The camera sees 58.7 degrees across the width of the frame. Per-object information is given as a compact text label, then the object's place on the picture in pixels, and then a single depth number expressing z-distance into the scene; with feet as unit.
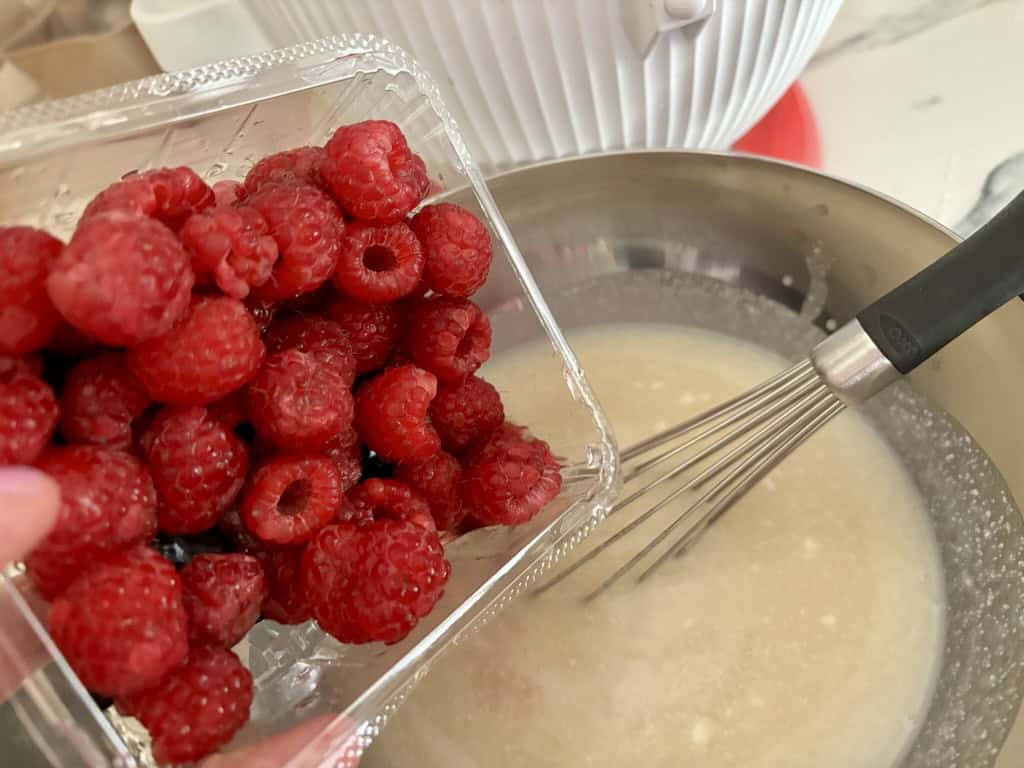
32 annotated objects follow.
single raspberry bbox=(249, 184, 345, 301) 0.50
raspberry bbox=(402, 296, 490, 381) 0.57
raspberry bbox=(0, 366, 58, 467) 0.42
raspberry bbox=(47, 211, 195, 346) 0.41
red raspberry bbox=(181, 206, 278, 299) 0.46
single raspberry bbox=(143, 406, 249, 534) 0.47
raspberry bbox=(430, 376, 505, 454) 0.60
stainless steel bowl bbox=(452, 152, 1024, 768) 0.64
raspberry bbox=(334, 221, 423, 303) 0.54
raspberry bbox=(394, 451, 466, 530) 0.57
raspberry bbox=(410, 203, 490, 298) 0.57
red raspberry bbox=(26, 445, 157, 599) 0.42
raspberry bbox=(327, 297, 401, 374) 0.56
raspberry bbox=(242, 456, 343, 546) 0.49
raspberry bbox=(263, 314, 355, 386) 0.54
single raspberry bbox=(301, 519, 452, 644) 0.49
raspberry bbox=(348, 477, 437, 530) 0.53
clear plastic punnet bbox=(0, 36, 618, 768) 0.44
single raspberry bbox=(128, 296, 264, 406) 0.45
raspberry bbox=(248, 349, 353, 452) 0.49
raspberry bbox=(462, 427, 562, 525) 0.57
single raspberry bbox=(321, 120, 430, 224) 0.53
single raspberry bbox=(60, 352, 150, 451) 0.45
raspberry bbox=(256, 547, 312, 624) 0.51
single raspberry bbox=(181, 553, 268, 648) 0.47
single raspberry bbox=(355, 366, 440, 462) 0.54
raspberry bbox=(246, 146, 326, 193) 0.55
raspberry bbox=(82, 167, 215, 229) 0.46
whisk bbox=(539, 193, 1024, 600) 0.58
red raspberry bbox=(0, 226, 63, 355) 0.42
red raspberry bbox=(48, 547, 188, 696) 0.42
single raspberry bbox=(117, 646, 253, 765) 0.46
